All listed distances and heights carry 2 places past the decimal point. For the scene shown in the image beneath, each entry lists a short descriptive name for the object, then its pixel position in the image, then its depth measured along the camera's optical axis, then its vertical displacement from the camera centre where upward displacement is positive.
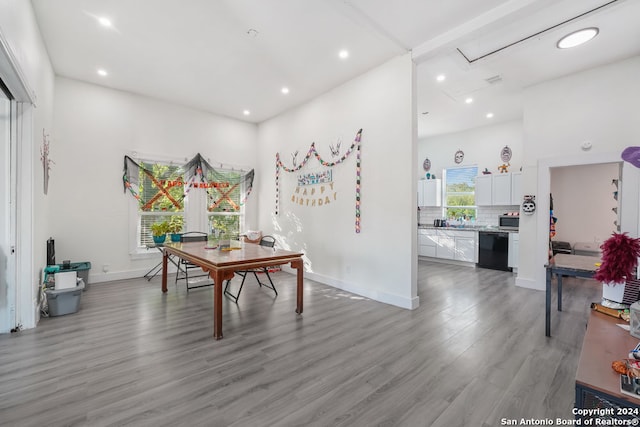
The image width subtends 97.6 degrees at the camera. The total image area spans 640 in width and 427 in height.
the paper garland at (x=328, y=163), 4.25 +0.90
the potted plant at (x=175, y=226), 5.17 -0.24
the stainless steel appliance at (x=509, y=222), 5.91 -0.20
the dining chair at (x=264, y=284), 3.95 -1.14
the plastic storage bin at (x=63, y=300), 3.19 -1.00
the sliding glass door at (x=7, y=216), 2.76 -0.02
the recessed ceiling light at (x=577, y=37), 3.13 +2.02
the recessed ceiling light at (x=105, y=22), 3.11 +2.16
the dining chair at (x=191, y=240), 4.65 -0.45
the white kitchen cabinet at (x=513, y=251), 5.60 -0.78
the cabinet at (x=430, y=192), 7.26 +0.54
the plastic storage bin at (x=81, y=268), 4.06 -0.80
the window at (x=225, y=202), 5.96 +0.26
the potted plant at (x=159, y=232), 4.81 -0.32
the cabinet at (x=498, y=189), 5.93 +0.51
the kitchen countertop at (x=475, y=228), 5.85 -0.35
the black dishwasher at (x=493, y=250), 5.73 -0.78
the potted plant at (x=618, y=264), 1.90 -0.36
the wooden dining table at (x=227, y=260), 2.71 -0.50
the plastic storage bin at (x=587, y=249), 5.71 -0.75
